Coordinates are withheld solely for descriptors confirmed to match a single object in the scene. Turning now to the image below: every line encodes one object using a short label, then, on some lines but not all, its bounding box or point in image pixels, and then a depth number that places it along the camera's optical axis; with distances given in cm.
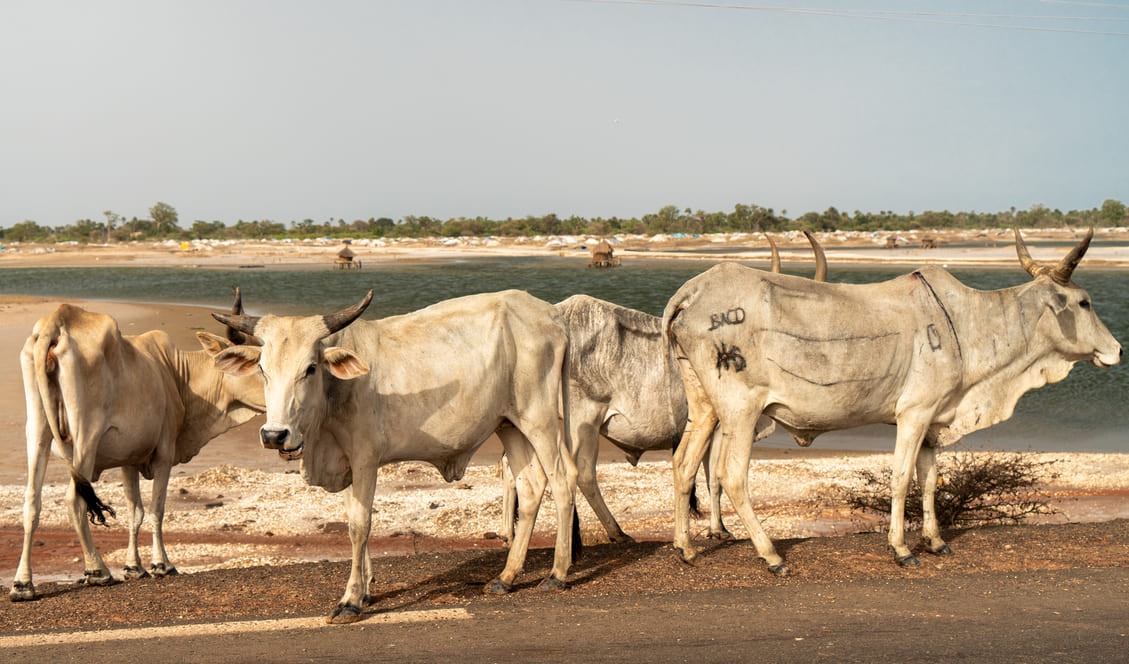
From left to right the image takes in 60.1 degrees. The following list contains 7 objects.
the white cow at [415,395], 588
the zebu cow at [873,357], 697
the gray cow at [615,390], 854
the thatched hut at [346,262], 7538
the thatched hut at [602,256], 7425
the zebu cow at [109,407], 689
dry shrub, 877
